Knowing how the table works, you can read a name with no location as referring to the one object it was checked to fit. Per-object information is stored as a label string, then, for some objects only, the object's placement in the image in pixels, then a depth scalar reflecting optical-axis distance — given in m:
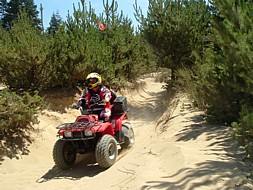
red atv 6.03
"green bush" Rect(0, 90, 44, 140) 7.29
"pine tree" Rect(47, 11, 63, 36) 39.03
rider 6.94
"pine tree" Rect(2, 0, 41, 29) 32.66
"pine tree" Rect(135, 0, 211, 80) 13.07
